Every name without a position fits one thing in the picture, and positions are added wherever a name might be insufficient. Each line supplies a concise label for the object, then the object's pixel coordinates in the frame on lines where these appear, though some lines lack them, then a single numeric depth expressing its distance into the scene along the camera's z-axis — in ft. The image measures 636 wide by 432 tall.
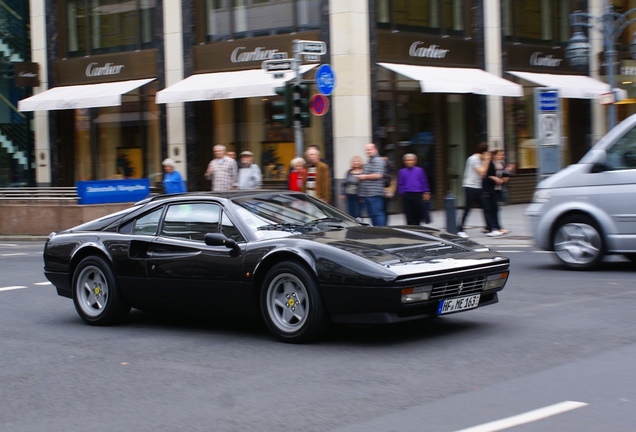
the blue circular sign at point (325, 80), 59.00
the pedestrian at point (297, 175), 55.72
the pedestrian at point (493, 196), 60.34
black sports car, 24.56
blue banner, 76.74
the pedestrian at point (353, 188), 56.24
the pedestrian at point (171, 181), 66.85
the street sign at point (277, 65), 56.61
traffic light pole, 57.52
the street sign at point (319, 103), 59.50
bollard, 58.13
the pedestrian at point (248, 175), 62.85
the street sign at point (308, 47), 56.44
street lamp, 72.08
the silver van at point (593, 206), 39.17
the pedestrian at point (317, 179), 54.70
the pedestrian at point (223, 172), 65.98
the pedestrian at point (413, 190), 58.18
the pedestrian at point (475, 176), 60.49
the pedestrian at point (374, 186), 55.52
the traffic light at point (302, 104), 58.32
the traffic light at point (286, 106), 58.03
